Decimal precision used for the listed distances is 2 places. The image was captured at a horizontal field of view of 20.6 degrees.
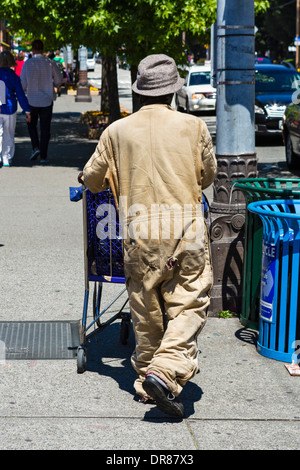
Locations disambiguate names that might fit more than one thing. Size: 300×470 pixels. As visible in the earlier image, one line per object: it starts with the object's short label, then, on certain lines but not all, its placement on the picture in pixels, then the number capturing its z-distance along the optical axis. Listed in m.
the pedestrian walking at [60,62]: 38.61
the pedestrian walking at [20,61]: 28.66
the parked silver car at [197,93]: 25.91
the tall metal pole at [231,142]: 6.21
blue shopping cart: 5.01
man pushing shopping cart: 4.40
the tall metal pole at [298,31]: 59.35
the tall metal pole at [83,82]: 28.87
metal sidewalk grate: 5.44
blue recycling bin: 5.10
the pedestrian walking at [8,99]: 13.47
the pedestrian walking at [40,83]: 13.99
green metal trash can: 5.69
